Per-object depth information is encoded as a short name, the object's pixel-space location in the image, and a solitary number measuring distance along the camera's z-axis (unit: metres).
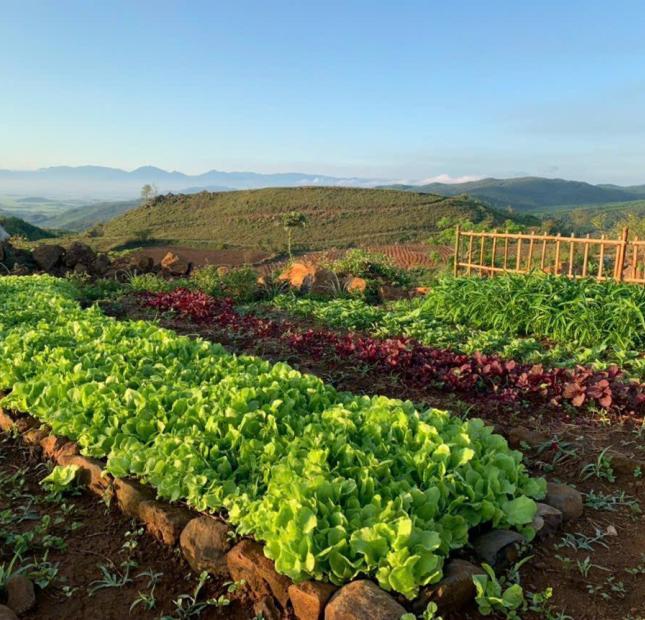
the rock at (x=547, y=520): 2.44
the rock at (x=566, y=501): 2.62
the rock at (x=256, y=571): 2.10
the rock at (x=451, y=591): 1.97
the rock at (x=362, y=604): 1.85
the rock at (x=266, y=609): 2.06
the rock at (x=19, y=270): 11.80
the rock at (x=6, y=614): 2.06
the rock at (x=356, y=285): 9.34
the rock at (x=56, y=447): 3.25
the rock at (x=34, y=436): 3.55
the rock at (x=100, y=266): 11.87
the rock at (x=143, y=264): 12.29
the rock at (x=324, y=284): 9.46
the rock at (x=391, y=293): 9.43
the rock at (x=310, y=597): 1.96
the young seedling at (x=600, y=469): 3.01
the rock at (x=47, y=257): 12.39
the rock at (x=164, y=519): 2.52
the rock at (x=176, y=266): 12.27
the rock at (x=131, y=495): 2.72
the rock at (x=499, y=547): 2.25
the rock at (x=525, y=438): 3.36
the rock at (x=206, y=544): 2.32
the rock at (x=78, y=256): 12.37
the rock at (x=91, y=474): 2.93
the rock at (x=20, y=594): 2.22
